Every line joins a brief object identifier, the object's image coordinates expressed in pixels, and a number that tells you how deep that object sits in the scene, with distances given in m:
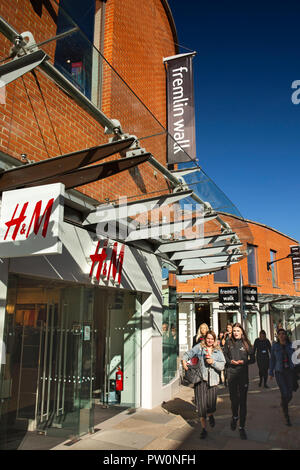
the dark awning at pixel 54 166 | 4.03
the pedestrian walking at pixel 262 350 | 11.08
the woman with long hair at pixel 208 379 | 6.54
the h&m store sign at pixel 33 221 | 3.99
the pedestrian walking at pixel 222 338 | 12.48
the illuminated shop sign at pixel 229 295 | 12.33
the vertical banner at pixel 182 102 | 10.27
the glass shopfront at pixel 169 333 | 9.79
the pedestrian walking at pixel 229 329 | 10.25
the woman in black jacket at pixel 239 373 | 6.55
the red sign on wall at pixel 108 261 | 6.72
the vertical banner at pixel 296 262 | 29.55
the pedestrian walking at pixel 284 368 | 7.35
